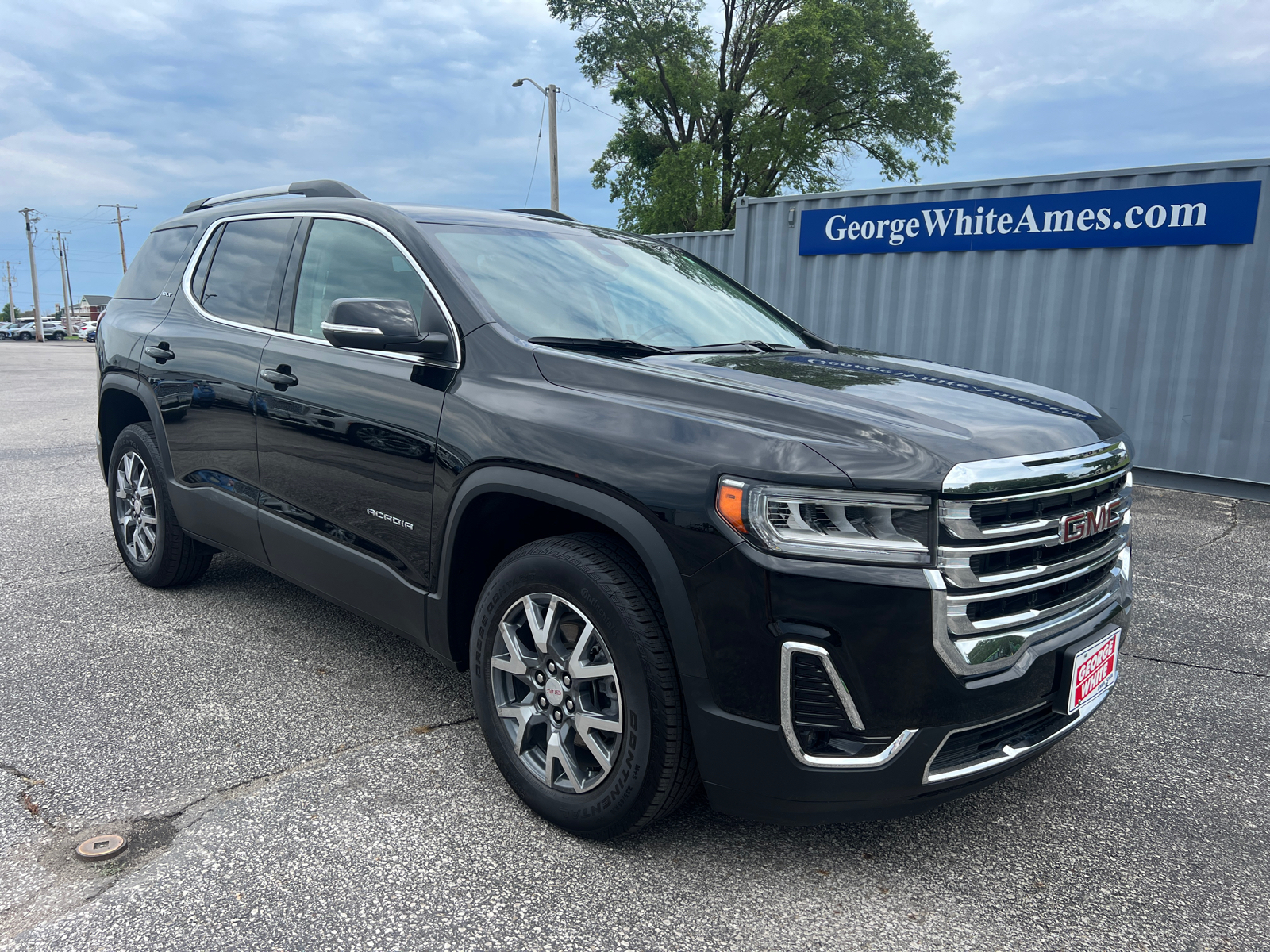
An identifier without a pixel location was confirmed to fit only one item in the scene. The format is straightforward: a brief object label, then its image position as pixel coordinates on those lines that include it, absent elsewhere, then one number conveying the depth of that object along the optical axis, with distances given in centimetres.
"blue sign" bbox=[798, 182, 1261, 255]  782
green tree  2978
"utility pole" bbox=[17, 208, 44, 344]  6594
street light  2748
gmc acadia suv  204
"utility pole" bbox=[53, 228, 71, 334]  7834
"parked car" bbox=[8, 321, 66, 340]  6994
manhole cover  236
